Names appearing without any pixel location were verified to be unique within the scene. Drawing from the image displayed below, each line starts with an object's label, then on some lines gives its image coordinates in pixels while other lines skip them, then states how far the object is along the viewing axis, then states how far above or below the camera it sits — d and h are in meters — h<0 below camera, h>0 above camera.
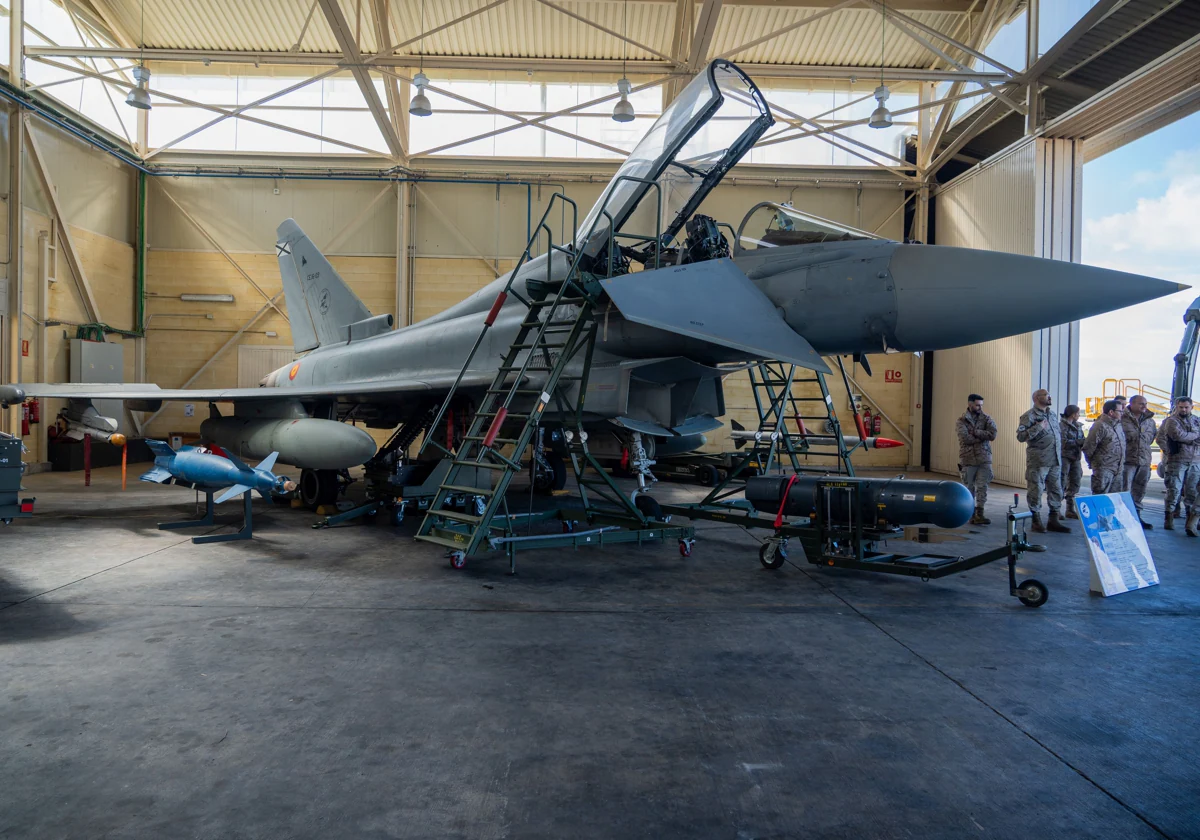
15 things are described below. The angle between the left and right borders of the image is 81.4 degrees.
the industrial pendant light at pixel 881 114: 13.25 +6.01
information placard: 5.41 -0.90
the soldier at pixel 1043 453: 8.47 -0.26
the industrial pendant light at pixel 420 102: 12.70 +5.83
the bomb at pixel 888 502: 5.40 -0.59
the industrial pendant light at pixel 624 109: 12.93 +5.86
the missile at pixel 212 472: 7.39 -0.60
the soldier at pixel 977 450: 8.59 -0.24
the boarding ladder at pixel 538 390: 6.09 +0.32
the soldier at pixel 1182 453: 8.70 -0.23
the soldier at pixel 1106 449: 8.67 -0.20
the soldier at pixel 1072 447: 8.90 -0.19
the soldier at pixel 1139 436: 8.99 -0.03
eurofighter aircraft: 5.35 +1.00
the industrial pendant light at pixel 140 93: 12.45 +5.80
